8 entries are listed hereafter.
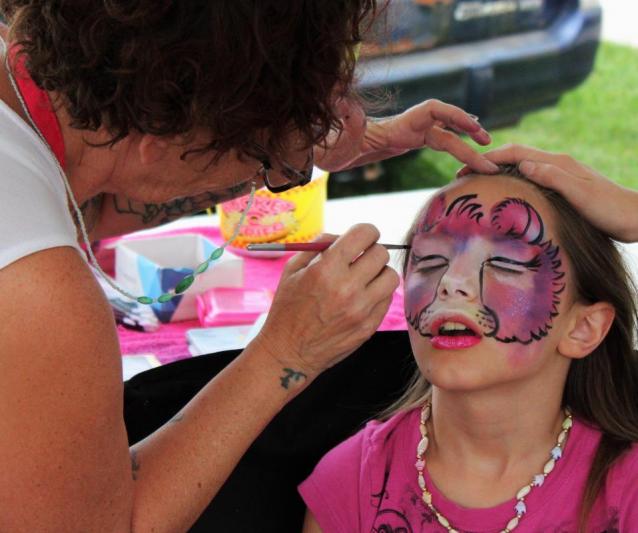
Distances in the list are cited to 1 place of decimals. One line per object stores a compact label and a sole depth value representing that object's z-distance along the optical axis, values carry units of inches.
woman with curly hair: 46.8
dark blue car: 190.5
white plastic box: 93.3
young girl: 58.9
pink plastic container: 92.6
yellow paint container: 101.3
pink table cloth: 88.4
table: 111.9
